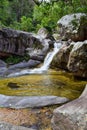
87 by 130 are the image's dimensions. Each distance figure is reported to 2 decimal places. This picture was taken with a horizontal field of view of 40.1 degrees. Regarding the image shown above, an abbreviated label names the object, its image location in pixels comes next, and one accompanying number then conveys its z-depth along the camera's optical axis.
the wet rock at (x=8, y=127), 2.08
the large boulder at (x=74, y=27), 6.39
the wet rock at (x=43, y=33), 8.63
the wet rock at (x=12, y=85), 4.65
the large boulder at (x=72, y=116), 2.38
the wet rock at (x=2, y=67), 6.72
